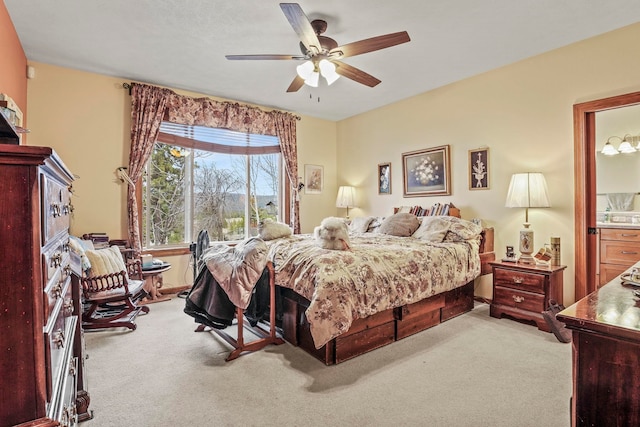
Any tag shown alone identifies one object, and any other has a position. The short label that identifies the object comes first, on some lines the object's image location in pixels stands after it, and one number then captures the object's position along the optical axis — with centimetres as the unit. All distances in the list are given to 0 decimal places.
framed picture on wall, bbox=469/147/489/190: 398
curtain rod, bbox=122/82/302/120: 406
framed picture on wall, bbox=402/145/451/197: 439
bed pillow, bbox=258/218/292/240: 346
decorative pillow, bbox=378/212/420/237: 401
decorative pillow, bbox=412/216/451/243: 357
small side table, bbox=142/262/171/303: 374
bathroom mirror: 346
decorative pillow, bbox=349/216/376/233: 459
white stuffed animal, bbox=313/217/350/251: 279
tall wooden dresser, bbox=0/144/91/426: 68
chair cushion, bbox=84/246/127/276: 302
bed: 232
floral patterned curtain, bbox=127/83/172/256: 404
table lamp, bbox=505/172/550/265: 327
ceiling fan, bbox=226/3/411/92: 232
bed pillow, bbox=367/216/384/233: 450
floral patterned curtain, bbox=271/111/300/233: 535
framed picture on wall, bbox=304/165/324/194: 579
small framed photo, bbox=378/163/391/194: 521
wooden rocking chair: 294
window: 445
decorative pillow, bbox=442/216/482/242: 354
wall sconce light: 352
